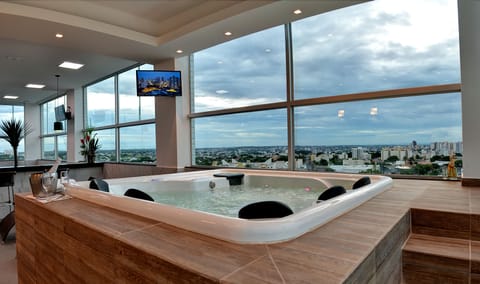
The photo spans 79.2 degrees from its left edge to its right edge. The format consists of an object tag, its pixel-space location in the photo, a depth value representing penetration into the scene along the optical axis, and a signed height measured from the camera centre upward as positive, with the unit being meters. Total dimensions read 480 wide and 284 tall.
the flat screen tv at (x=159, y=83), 5.10 +1.14
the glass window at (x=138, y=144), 6.27 +0.08
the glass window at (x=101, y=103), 7.45 +1.23
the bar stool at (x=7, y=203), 3.57 -0.83
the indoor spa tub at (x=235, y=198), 1.18 -0.38
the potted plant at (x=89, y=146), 7.10 +0.06
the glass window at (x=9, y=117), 10.56 +1.24
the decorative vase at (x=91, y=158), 7.10 -0.24
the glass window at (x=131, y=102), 6.32 +1.04
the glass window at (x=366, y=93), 3.13 +0.62
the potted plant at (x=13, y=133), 5.53 +0.33
